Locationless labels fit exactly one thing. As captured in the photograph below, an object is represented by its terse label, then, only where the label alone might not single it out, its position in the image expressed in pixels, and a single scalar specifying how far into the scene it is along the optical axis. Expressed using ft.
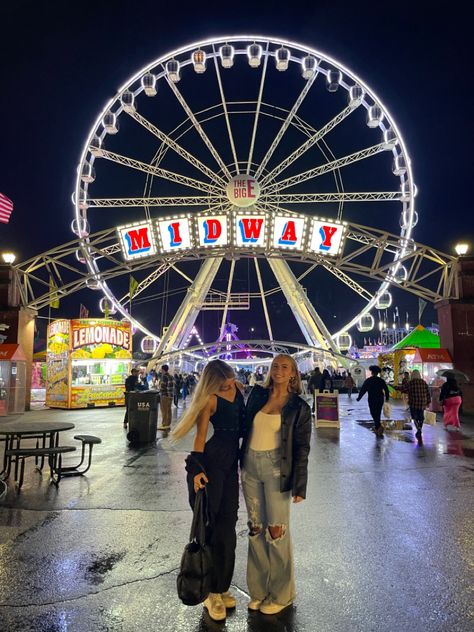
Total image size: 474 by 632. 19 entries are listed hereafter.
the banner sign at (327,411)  38.47
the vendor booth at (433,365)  50.12
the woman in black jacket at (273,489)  9.42
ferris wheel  47.01
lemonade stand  58.70
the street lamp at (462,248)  52.37
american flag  47.73
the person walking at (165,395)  38.68
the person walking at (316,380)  52.42
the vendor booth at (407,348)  68.69
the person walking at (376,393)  34.35
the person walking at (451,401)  35.99
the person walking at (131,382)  42.73
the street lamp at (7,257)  54.24
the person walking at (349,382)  81.30
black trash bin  31.55
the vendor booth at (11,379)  49.21
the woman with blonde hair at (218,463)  9.27
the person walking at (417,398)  31.99
